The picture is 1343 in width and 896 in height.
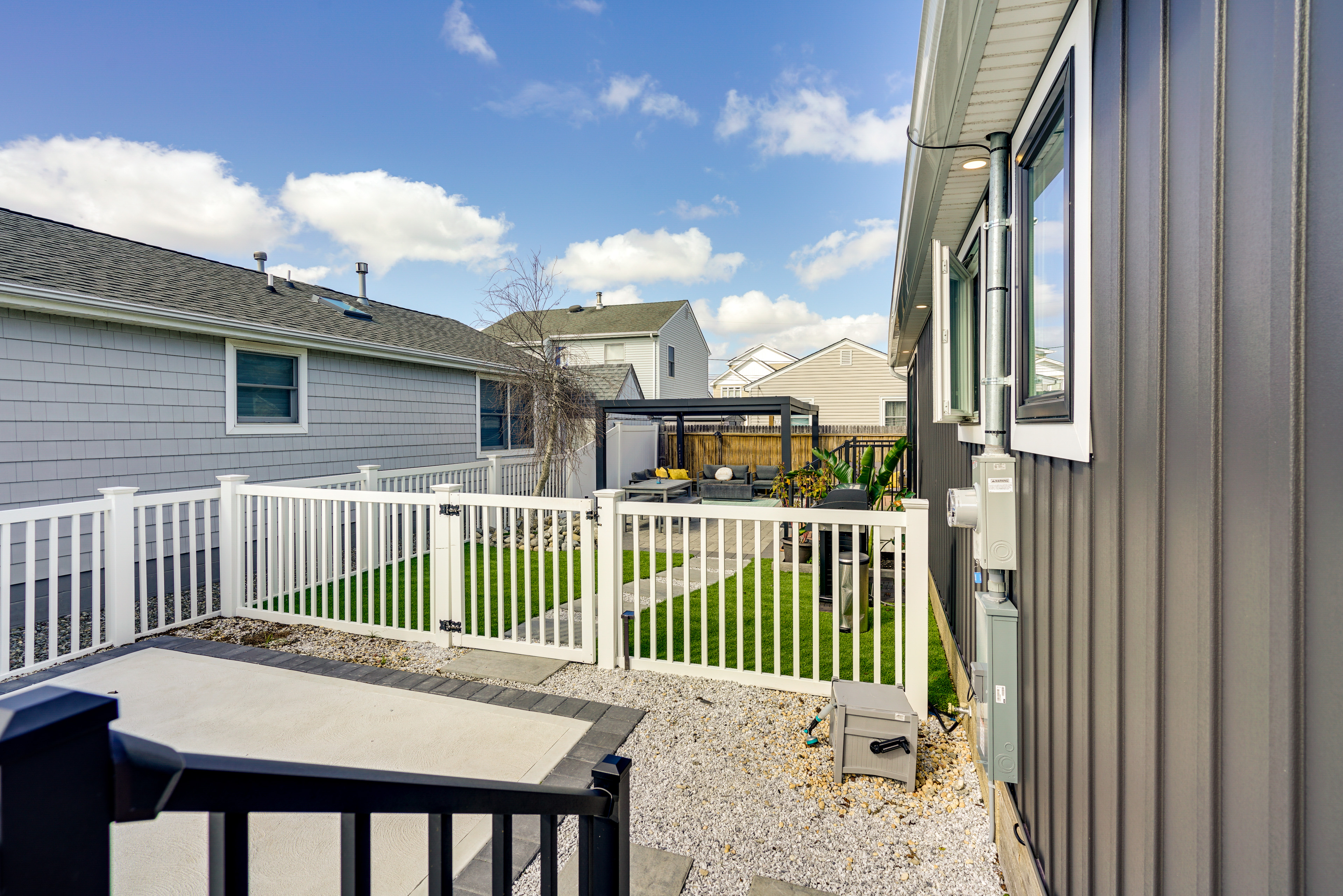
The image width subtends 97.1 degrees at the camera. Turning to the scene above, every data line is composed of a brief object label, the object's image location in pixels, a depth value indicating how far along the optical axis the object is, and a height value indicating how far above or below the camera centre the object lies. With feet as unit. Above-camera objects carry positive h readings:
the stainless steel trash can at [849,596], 17.28 -4.99
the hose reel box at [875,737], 9.23 -4.63
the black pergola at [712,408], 34.58 +2.34
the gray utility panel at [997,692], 7.24 -3.09
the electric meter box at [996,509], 7.50 -0.85
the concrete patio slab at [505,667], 13.57 -5.26
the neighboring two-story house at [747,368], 121.60 +18.36
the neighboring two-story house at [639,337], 66.13 +12.12
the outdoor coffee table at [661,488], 38.06 -2.89
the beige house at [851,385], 75.36 +7.67
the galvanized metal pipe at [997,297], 7.97 +1.96
